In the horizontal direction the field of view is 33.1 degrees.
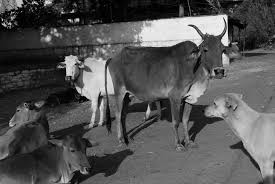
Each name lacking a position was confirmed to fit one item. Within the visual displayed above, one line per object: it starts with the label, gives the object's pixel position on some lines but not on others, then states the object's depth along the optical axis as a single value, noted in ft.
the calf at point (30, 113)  27.76
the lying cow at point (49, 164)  19.93
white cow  38.96
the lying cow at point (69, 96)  49.34
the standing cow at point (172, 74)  28.35
